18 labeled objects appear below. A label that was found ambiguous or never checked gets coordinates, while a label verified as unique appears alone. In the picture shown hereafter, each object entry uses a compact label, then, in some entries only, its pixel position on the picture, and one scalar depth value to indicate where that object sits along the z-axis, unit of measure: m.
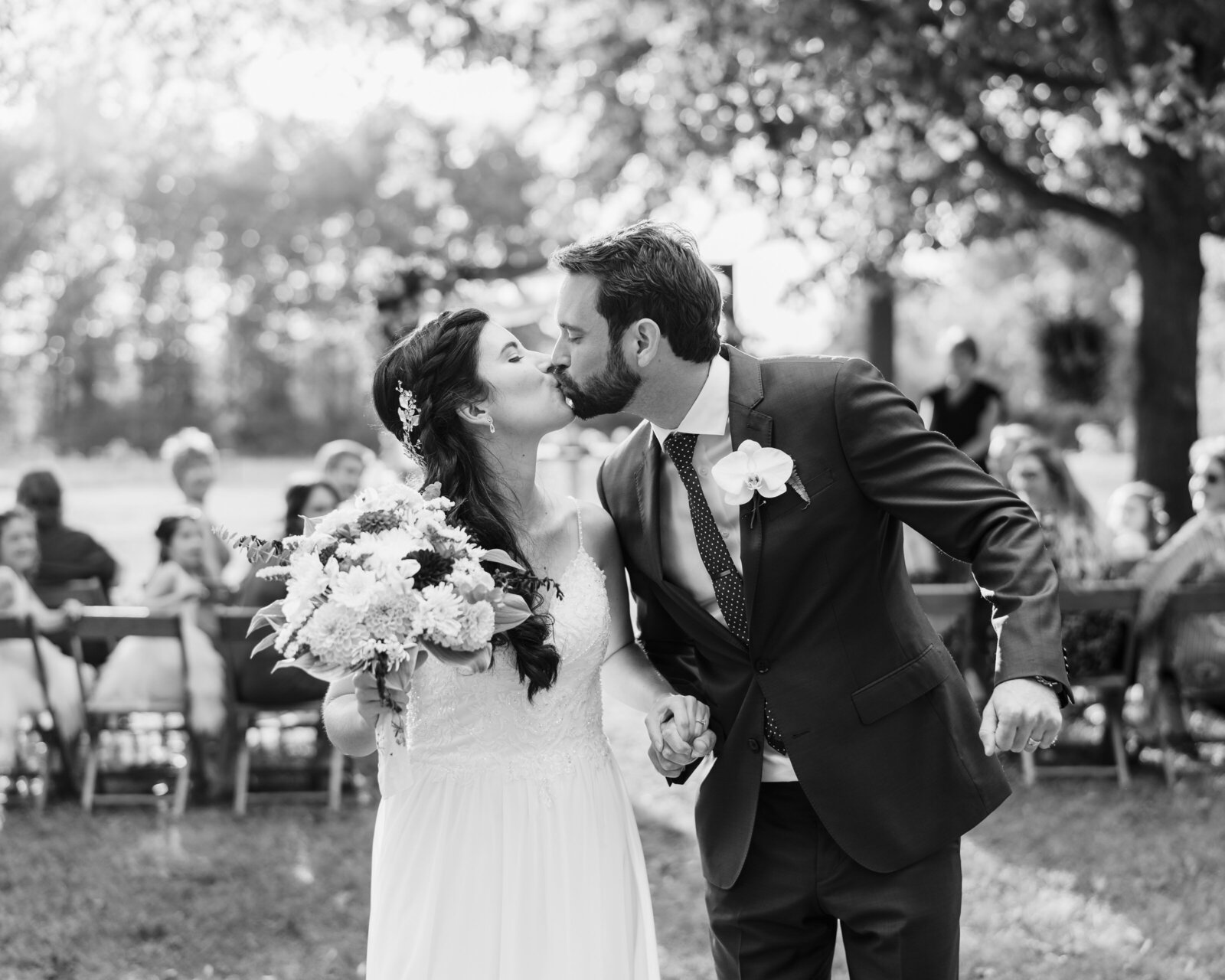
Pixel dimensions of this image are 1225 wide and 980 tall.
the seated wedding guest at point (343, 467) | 8.38
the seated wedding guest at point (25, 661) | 7.10
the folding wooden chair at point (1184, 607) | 6.79
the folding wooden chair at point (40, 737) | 6.98
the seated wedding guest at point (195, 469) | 8.94
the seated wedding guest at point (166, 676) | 7.25
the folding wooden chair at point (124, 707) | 6.91
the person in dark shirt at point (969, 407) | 10.65
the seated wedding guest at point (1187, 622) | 7.04
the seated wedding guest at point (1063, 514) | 7.63
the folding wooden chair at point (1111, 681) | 6.91
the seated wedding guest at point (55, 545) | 8.55
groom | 2.78
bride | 2.98
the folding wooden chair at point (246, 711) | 6.80
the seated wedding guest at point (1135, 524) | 8.39
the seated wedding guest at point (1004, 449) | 8.60
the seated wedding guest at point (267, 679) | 6.91
